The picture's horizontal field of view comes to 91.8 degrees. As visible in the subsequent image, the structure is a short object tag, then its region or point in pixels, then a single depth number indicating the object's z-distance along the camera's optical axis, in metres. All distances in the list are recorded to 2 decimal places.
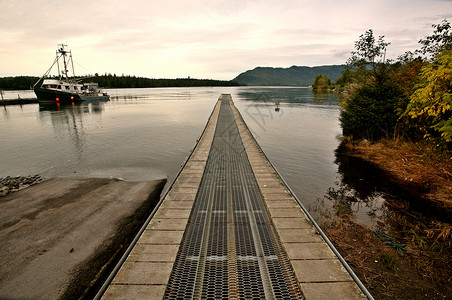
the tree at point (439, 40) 11.73
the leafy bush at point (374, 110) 13.30
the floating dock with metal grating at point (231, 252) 3.68
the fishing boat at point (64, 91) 48.20
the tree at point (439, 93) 7.59
